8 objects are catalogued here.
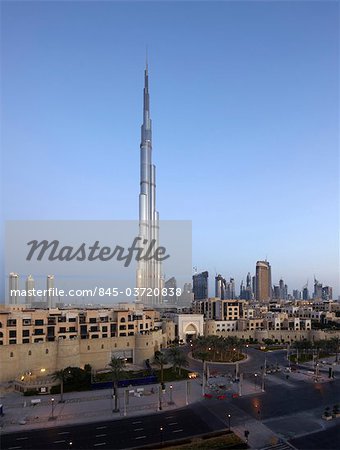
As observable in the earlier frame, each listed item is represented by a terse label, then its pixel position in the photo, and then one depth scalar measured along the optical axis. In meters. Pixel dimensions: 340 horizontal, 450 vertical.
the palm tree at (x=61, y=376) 59.28
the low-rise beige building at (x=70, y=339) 73.44
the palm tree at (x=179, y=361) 71.81
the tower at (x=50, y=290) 177.34
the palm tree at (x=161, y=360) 66.10
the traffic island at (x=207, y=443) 42.59
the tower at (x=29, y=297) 186.57
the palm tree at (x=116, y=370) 58.31
